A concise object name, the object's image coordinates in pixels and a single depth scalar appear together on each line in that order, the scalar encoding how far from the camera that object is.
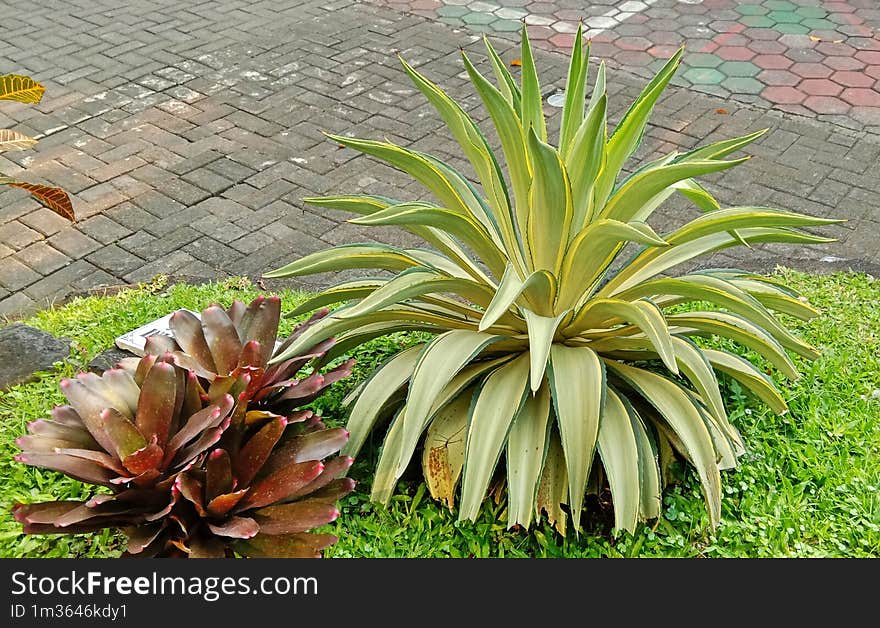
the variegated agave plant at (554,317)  2.35
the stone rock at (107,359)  3.26
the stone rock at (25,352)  3.28
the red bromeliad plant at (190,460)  2.26
